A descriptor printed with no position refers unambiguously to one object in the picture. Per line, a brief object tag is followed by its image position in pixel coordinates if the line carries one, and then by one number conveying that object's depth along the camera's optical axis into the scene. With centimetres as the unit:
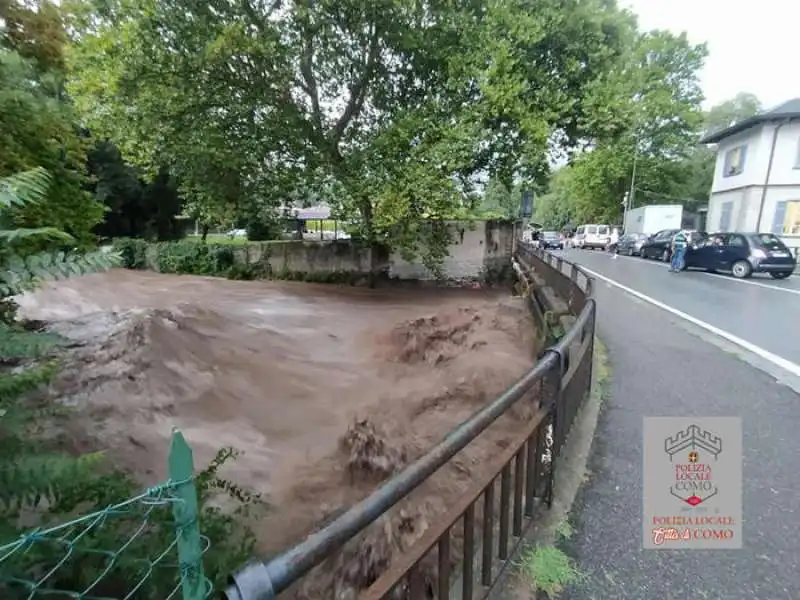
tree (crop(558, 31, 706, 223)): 1122
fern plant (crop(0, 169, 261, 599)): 189
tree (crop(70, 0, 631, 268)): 943
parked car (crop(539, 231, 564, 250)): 3493
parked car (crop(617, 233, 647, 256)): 2449
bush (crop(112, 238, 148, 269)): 1992
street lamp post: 3406
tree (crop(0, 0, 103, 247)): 406
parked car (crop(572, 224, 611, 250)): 3441
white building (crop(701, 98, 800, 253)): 2128
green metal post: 129
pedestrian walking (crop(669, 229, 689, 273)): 1622
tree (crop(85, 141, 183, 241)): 2319
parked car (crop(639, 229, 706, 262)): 2055
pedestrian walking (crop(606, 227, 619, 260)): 2816
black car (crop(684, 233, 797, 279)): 1445
